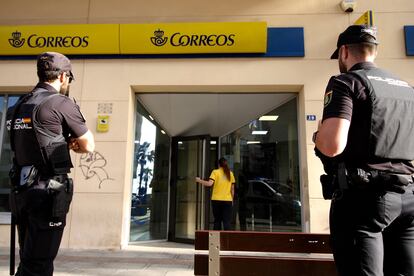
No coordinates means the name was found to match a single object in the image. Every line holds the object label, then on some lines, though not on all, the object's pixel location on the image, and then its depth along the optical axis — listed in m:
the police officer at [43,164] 1.97
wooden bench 2.33
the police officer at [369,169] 1.54
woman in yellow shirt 7.09
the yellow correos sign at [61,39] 6.44
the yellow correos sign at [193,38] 6.25
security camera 6.23
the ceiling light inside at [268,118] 7.43
